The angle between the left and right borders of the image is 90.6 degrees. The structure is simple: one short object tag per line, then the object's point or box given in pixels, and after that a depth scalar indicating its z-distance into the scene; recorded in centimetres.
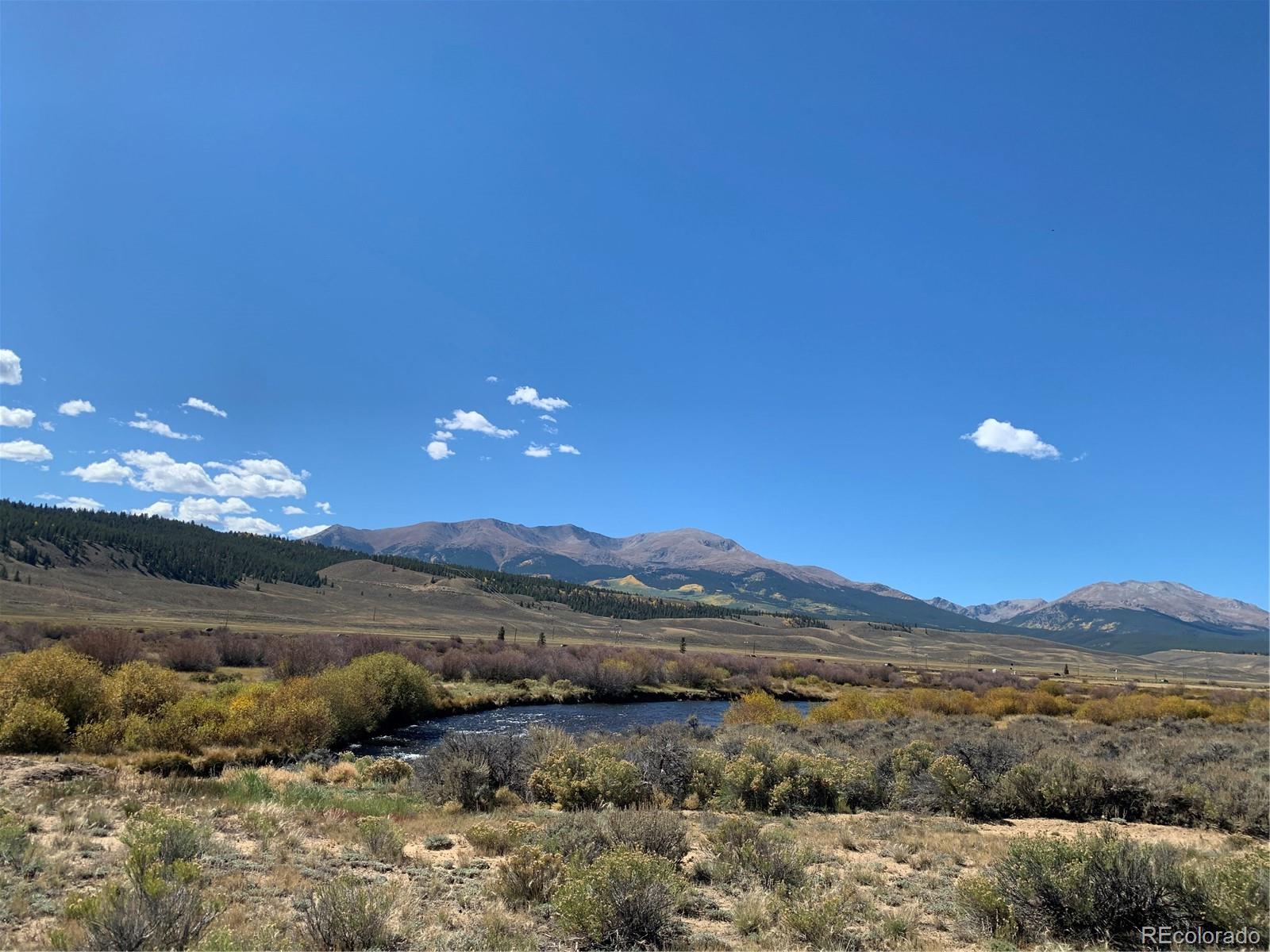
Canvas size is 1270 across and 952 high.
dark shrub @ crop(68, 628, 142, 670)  3718
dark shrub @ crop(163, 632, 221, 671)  4556
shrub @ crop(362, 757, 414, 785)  1972
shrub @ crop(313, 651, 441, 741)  3058
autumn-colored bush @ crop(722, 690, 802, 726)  3293
